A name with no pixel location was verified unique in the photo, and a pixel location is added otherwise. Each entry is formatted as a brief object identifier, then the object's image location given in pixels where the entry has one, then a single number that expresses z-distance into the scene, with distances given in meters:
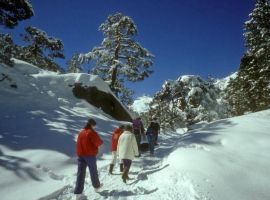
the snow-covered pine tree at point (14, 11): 14.88
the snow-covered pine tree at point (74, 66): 51.84
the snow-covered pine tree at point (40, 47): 33.47
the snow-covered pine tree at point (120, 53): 29.92
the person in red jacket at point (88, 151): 8.34
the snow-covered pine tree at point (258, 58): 24.98
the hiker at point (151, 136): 15.27
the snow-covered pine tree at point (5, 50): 14.52
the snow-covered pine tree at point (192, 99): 32.41
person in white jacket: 9.77
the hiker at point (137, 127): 15.43
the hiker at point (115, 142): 11.12
